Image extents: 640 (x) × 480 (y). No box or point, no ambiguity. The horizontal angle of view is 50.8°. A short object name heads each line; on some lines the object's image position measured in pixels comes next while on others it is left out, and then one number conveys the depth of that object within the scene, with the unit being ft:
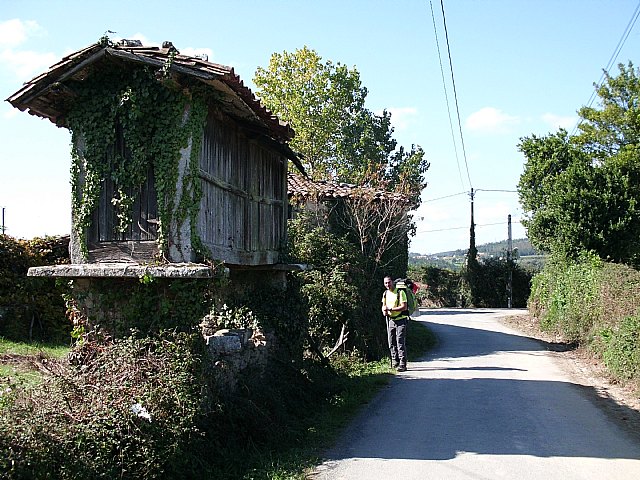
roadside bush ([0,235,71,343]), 51.01
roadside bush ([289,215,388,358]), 52.70
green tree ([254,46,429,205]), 122.21
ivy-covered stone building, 25.59
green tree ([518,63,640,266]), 70.38
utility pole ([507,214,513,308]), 137.67
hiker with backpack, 45.37
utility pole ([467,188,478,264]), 145.93
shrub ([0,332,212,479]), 18.30
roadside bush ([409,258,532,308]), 141.59
